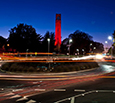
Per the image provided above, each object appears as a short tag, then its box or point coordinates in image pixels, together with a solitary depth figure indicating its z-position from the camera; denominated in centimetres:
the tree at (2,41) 7931
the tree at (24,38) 6831
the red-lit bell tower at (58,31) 8499
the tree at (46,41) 7100
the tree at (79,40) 8521
